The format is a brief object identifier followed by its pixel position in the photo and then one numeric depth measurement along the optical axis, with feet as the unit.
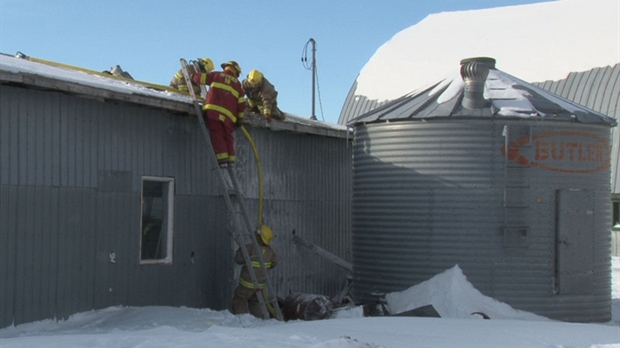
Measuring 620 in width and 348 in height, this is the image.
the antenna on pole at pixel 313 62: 98.18
